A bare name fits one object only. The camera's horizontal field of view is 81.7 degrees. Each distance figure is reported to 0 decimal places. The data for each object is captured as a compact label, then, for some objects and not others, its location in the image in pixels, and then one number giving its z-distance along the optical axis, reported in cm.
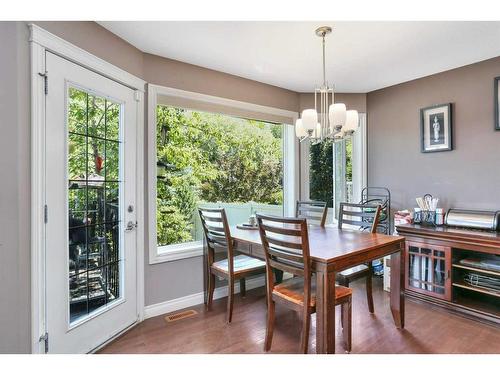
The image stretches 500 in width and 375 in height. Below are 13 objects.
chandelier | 206
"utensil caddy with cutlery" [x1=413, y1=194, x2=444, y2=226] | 296
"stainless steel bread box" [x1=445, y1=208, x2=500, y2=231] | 259
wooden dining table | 177
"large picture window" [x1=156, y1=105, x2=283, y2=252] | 326
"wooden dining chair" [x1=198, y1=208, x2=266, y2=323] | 251
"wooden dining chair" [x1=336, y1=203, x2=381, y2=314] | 248
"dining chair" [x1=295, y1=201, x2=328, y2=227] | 313
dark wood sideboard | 247
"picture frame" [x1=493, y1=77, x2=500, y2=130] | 275
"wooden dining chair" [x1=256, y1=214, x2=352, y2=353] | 183
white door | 184
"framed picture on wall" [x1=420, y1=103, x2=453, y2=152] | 310
